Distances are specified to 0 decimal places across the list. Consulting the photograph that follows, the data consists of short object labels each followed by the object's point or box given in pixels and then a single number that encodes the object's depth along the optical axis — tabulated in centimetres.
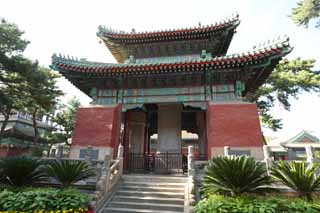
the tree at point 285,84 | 1526
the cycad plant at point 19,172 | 705
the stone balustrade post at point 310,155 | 665
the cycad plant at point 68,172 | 683
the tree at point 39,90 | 1556
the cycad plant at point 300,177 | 581
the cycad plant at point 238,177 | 589
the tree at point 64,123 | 2458
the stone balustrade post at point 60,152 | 876
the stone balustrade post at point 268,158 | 702
